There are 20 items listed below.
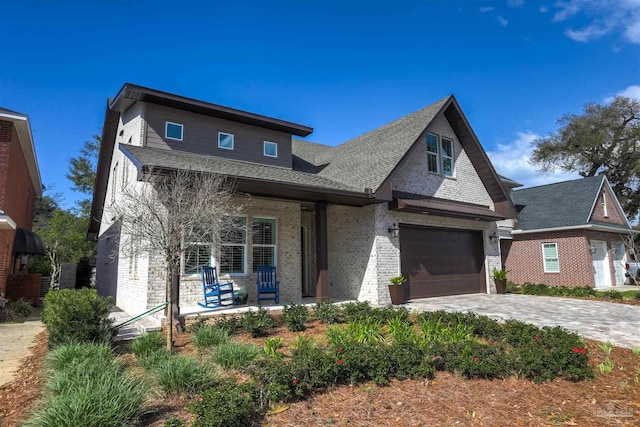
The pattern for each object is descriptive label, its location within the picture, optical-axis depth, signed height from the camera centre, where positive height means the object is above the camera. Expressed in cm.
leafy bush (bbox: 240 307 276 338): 679 -116
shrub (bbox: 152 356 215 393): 412 -129
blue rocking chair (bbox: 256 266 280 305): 983 -66
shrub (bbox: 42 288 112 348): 589 -91
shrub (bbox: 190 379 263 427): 315 -130
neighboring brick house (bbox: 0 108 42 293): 1079 +272
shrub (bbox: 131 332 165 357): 568 -128
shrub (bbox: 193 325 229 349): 605 -125
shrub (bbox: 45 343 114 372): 475 -121
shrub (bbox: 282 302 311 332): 727 -115
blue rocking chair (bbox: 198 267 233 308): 916 -72
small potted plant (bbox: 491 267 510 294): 1428 -96
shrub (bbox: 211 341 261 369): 500 -129
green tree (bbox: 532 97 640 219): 3161 +944
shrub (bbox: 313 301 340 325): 798 -119
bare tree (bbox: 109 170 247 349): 611 +81
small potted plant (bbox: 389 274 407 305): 1111 -98
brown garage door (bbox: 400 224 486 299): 1246 -16
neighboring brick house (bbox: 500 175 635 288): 1836 +82
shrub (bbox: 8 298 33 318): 1102 -128
